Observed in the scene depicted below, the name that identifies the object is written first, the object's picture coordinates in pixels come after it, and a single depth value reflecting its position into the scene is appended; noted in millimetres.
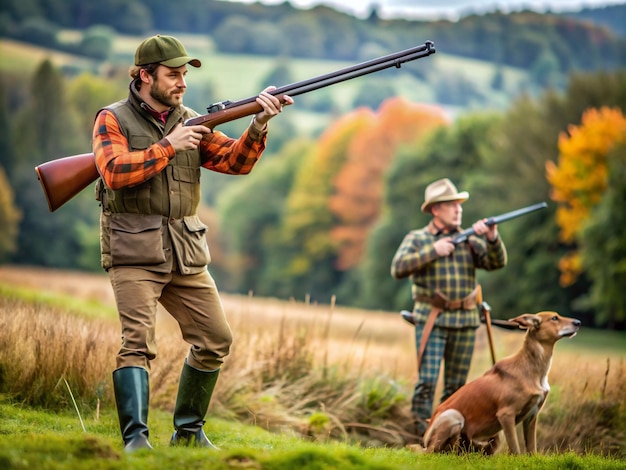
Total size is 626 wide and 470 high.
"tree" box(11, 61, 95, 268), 62656
